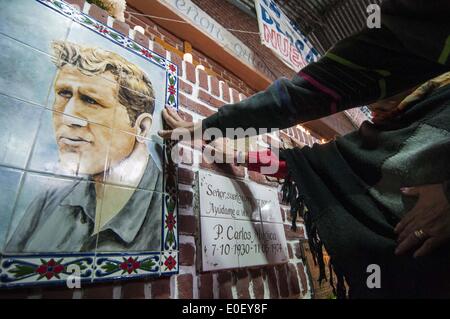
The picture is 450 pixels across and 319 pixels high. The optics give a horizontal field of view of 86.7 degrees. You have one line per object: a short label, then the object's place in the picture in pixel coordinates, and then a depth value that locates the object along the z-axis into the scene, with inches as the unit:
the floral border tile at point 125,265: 22.3
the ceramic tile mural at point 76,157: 19.9
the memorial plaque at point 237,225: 32.5
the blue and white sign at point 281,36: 63.3
